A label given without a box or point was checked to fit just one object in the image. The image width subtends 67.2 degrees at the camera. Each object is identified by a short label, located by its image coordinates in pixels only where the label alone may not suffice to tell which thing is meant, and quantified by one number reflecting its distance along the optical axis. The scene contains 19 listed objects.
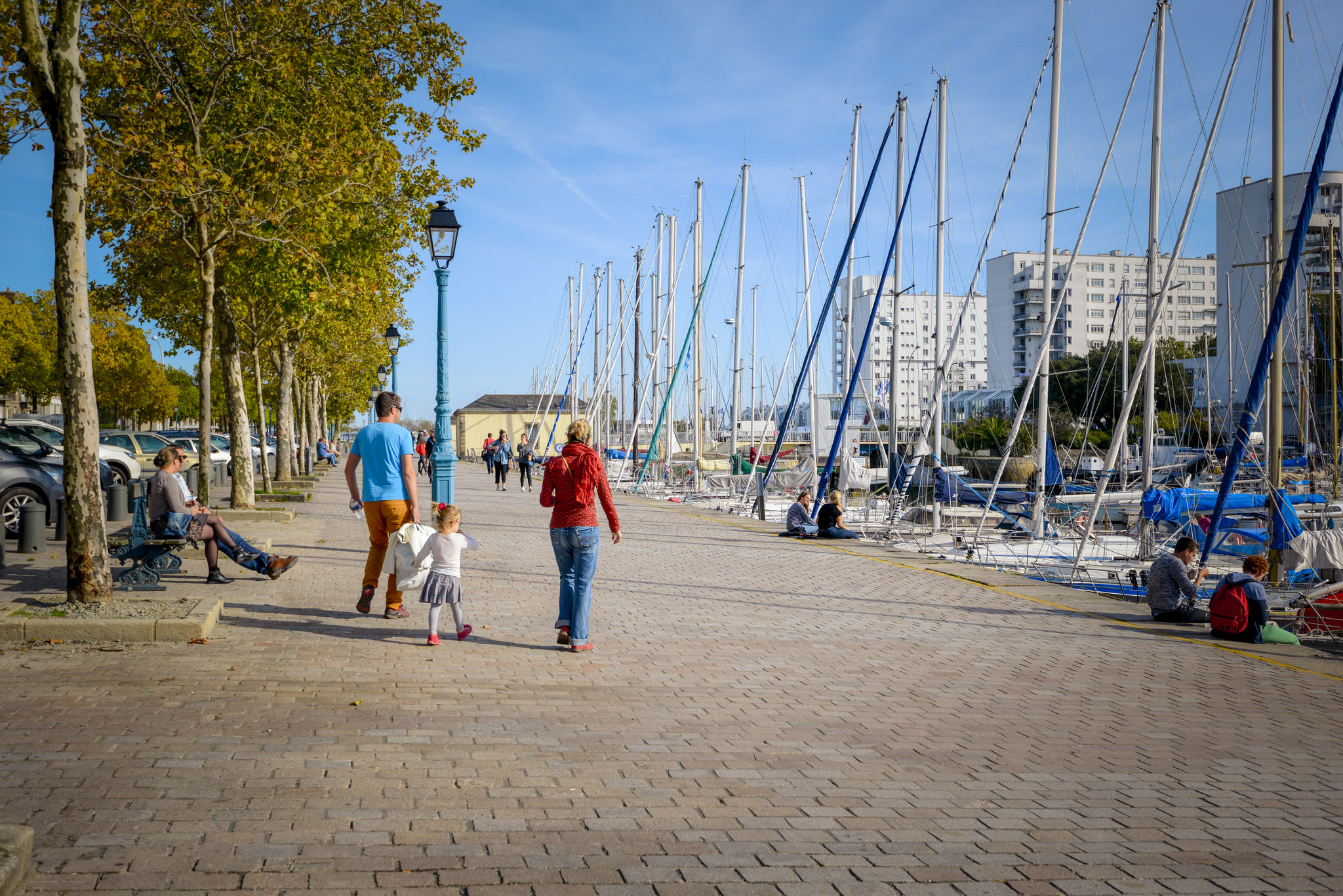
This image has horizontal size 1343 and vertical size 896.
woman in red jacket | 8.08
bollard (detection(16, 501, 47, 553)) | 13.10
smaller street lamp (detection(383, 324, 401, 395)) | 28.55
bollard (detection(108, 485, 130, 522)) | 17.17
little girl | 8.07
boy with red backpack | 9.76
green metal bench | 9.80
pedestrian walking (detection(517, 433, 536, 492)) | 35.69
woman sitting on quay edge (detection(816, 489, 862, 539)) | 19.39
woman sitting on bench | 10.12
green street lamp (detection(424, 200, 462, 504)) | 13.53
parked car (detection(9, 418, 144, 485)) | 21.78
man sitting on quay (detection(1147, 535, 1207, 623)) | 10.66
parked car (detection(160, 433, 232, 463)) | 35.22
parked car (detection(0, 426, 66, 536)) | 15.31
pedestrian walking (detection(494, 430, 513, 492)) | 34.81
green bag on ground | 9.82
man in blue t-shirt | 8.98
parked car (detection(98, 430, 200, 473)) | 27.20
